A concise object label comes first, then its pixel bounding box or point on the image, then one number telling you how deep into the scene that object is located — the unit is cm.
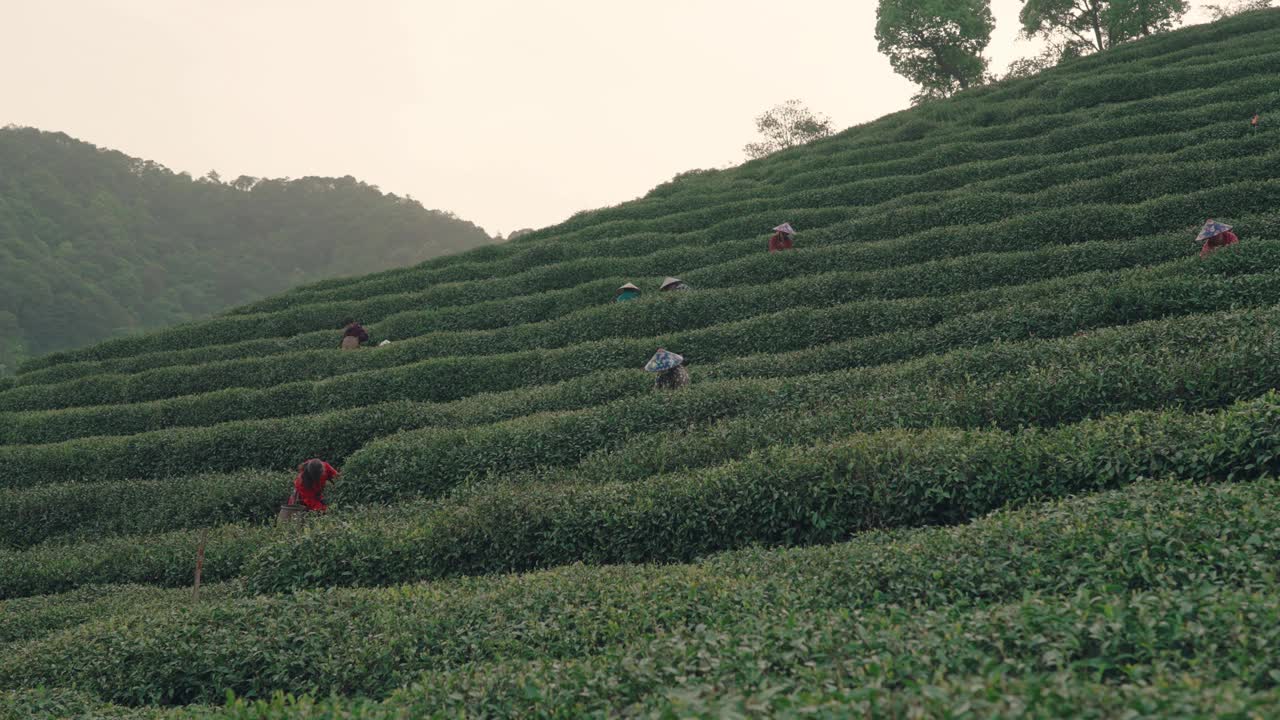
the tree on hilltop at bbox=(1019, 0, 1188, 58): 4747
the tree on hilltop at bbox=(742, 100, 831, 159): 7212
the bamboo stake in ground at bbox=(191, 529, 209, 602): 1233
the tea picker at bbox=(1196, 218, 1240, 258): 1866
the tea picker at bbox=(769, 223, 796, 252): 2716
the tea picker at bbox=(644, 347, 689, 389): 1808
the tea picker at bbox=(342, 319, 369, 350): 2752
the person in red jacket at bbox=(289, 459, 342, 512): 1669
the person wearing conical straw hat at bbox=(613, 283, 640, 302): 2638
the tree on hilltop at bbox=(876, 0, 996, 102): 5041
